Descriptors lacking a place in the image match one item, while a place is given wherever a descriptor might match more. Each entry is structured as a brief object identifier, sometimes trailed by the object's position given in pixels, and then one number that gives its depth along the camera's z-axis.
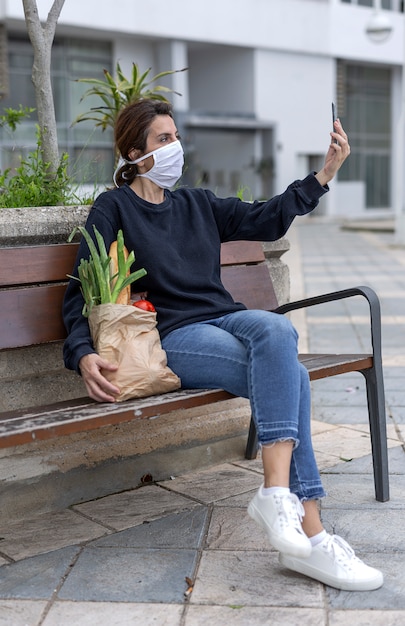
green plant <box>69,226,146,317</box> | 3.03
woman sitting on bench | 2.73
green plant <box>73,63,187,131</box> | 4.72
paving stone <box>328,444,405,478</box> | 3.85
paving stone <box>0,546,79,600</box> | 2.74
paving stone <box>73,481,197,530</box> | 3.34
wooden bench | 2.68
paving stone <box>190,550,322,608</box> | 2.65
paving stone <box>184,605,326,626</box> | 2.51
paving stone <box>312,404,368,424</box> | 4.74
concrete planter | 3.34
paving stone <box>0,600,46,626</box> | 2.56
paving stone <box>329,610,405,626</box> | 2.50
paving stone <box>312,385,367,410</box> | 5.10
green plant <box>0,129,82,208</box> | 3.76
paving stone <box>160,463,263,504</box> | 3.60
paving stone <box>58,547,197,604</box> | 2.70
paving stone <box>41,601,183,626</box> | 2.53
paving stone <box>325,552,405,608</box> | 2.61
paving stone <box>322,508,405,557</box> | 3.04
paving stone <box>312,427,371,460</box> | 4.14
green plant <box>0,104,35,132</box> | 4.27
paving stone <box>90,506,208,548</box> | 3.10
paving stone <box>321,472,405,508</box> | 3.43
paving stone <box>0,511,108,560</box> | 3.09
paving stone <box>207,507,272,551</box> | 3.08
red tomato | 3.17
